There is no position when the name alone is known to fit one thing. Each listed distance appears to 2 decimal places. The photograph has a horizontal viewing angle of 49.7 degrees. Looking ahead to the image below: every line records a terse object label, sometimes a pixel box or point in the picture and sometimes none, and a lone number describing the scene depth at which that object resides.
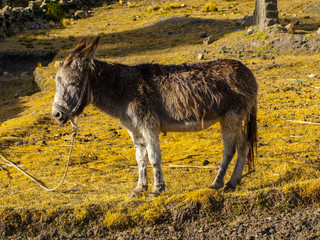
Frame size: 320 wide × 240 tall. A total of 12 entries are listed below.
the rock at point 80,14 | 35.41
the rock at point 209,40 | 20.15
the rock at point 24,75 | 22.39
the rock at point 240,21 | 22.83
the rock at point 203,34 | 22.33
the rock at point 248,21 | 21.61
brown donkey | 5.02
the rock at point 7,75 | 22.30
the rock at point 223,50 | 17.72
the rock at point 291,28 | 17.81
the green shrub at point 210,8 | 29.52
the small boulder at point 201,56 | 17.06
